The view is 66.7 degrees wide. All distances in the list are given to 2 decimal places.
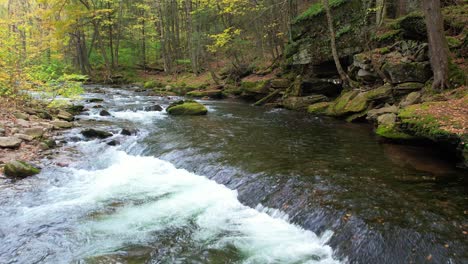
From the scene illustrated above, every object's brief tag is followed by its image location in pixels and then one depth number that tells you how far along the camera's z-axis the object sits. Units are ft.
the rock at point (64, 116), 48.19
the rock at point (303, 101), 57.11
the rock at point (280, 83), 66.38
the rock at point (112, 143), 38.04
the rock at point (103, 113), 55.16
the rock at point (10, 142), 31.83
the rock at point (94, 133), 40.24
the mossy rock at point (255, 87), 69.72
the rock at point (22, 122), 38.25
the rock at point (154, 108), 60.91
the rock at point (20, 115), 40.59
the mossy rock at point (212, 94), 81.61
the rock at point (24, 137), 34.69
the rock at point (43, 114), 45.29
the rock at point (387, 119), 34.51
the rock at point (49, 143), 35.09
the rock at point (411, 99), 36.63
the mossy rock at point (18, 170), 26.84
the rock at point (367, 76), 47.81
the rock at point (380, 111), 38.86
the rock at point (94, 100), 69.64
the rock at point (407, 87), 40.47
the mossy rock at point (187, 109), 55.77
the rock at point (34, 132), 36.24
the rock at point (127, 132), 42.15
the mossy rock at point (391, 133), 31.30
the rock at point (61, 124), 43.36
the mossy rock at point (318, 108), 53.06
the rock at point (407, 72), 40.42
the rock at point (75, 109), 55.33
